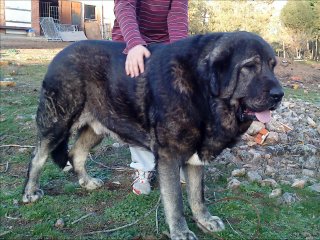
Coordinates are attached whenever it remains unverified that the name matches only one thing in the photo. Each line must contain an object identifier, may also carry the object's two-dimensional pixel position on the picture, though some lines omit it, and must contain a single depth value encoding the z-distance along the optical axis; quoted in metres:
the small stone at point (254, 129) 5.48
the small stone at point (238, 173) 4.40
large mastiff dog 2.87
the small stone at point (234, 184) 4.07
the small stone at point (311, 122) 6.17
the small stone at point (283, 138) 5.42
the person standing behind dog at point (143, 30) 3.35
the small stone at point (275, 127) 5.64
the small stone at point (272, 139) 5.37
